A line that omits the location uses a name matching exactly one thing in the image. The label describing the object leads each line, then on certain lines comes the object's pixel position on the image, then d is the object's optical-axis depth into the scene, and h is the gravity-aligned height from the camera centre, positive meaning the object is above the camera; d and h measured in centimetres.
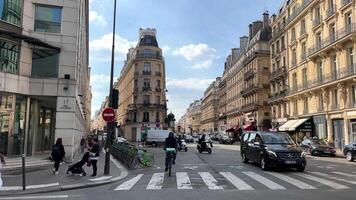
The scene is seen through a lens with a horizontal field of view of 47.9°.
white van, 5344 +9
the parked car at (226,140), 6537 -29
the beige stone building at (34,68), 1981 +362
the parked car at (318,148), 3190 -72
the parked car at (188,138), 7151 -1
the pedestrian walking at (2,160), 1280 -75
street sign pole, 1627 +40
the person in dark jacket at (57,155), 1606 -72
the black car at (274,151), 1680 -56
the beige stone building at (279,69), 5509 +991
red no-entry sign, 1656 +96
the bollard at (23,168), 1220 -95
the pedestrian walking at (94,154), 1574 -66
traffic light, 1714 +164
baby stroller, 1562 -124
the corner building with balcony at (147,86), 8375 +1082
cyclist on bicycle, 1663 -17
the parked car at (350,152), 2584 -82
